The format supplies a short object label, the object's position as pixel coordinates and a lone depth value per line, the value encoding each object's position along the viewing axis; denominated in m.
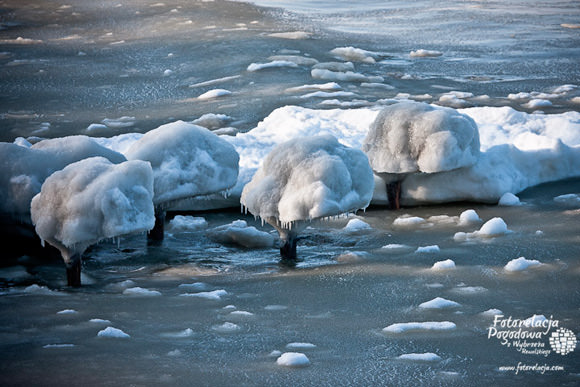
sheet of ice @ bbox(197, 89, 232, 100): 28.56
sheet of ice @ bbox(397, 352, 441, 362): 10.51
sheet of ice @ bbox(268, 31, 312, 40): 36.84
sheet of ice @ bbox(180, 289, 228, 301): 13.06
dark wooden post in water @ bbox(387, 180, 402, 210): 18.03
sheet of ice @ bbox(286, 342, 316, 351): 11.03
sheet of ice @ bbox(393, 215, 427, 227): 17.00
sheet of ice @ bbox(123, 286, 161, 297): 13.20
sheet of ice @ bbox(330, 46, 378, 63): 33.62
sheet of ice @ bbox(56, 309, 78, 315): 12.16
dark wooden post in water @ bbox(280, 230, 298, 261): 14.98
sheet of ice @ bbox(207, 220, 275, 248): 16.16
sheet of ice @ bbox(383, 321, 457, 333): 11.52
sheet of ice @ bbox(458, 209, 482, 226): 16.84
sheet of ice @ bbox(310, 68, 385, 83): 30.28
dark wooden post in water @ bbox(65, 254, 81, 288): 13.61
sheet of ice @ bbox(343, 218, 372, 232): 16.86
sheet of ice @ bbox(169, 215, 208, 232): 17.30
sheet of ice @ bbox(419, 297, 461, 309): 12.34
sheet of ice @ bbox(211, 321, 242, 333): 11.70
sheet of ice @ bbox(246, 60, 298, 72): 31.67
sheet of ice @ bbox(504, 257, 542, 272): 13.90
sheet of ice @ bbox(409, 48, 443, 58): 35.06
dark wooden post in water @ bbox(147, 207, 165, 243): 16.39
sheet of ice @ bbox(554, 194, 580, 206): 17.73
